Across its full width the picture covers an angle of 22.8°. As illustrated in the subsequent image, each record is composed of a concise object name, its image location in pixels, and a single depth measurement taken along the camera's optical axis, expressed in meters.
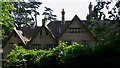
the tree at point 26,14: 63.75
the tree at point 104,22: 16.17
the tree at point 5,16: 23.97
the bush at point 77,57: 15.94
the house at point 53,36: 45.38
